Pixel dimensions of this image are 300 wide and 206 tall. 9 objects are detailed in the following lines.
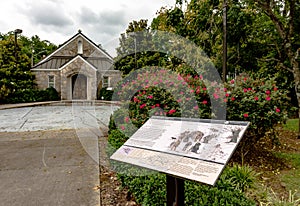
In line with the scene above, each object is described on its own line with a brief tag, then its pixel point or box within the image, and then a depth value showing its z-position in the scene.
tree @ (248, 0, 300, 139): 5.46
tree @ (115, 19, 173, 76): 12.28
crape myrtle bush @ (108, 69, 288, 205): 3.80
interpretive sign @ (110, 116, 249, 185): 1.75
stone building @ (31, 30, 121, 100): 18.61
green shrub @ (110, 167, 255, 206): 2.12
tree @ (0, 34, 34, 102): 16.34
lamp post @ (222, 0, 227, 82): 5.68
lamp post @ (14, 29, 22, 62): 16.87
